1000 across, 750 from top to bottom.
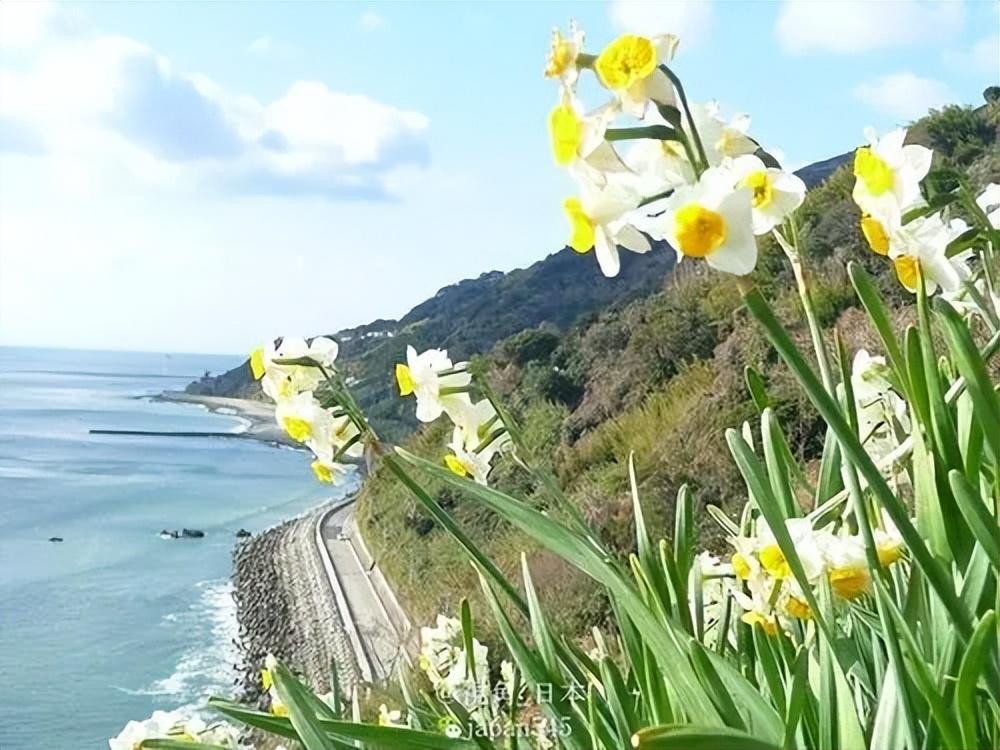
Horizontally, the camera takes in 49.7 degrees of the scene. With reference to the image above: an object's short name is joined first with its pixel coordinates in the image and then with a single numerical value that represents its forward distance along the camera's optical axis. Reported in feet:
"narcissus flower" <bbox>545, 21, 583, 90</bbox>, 2.29
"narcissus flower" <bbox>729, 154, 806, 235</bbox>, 2.43
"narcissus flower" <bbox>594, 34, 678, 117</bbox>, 2.22
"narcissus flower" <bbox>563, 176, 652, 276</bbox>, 2.43
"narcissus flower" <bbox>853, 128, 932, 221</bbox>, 2.65
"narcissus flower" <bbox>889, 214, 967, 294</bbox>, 2.70
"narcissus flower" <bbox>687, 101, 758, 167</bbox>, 2.60
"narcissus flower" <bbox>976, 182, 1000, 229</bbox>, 3.11
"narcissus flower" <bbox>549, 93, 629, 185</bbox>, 2.28
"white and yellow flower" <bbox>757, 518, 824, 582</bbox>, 2.73
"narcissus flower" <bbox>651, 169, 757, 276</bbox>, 2.15
